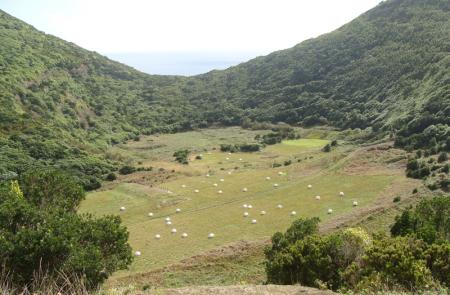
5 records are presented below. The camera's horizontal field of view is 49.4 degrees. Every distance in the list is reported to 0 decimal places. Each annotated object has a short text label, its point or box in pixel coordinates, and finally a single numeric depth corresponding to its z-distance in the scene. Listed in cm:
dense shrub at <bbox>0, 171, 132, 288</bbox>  2478
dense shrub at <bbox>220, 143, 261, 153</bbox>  10831
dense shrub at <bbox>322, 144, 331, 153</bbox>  9362
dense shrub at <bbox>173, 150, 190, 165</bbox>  9526
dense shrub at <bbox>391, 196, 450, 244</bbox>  3500
